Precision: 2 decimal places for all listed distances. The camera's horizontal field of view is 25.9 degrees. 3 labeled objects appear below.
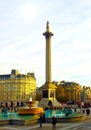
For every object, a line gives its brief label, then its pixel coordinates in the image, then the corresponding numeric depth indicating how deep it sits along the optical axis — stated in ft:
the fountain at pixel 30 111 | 90.56
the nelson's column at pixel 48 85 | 153.35
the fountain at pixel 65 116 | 77.21
